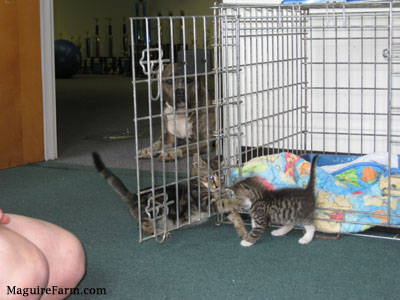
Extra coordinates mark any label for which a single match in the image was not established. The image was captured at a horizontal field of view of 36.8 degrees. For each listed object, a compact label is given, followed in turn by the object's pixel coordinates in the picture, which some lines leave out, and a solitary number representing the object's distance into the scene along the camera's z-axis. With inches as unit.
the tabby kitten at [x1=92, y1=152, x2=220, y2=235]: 99.1
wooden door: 151.5
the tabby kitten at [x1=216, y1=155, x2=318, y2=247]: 95.9
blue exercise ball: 456.4
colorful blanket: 99.7
